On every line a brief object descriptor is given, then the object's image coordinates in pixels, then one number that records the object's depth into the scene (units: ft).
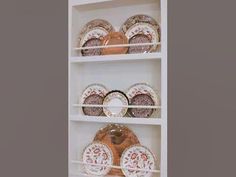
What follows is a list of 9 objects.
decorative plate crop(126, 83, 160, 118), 5.03
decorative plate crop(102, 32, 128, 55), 5.27
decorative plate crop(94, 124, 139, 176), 5.21
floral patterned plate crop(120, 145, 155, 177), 4.92
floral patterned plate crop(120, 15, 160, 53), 5.08
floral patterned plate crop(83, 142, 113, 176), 5.20
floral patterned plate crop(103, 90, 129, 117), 5.19
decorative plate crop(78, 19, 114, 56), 5.50
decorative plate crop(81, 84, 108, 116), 5.46
